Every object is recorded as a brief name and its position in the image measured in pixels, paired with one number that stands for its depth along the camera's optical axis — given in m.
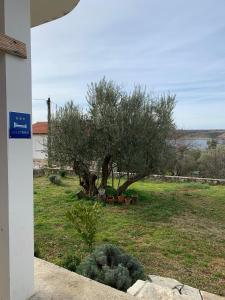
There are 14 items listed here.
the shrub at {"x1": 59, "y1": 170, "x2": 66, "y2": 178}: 9.62
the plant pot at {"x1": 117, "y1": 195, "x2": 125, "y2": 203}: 6.44
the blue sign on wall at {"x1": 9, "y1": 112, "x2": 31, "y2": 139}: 1.47
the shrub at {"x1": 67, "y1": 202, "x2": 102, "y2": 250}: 3.19
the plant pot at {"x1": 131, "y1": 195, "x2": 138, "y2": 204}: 6.45
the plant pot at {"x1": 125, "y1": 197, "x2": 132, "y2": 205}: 6.36
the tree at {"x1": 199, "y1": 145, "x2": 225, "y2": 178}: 12.46
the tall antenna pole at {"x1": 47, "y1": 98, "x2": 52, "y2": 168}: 6.55
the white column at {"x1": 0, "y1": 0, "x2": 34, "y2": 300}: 1.44
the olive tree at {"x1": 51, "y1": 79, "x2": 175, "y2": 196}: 6.06
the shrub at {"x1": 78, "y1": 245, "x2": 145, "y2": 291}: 2.19
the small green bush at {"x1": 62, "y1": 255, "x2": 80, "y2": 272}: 2.63
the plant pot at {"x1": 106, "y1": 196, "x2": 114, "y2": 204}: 6.44
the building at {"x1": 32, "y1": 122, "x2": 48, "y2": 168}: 11.00
